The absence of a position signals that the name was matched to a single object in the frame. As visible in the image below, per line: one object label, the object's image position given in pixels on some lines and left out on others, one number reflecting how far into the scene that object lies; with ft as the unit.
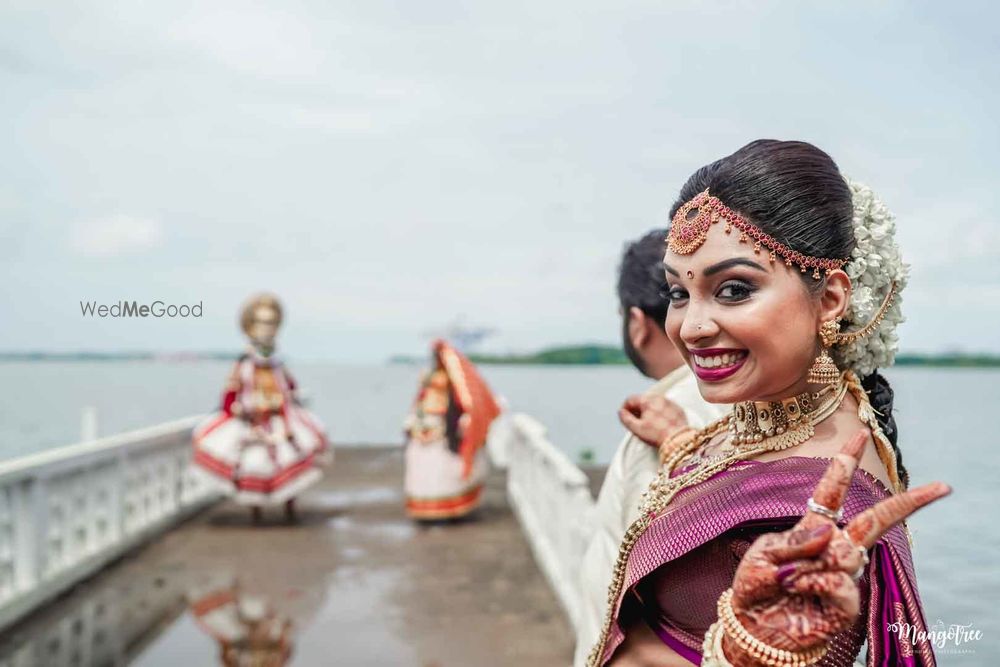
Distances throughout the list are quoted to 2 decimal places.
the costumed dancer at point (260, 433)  24.67
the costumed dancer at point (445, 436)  25.55
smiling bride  4.25
